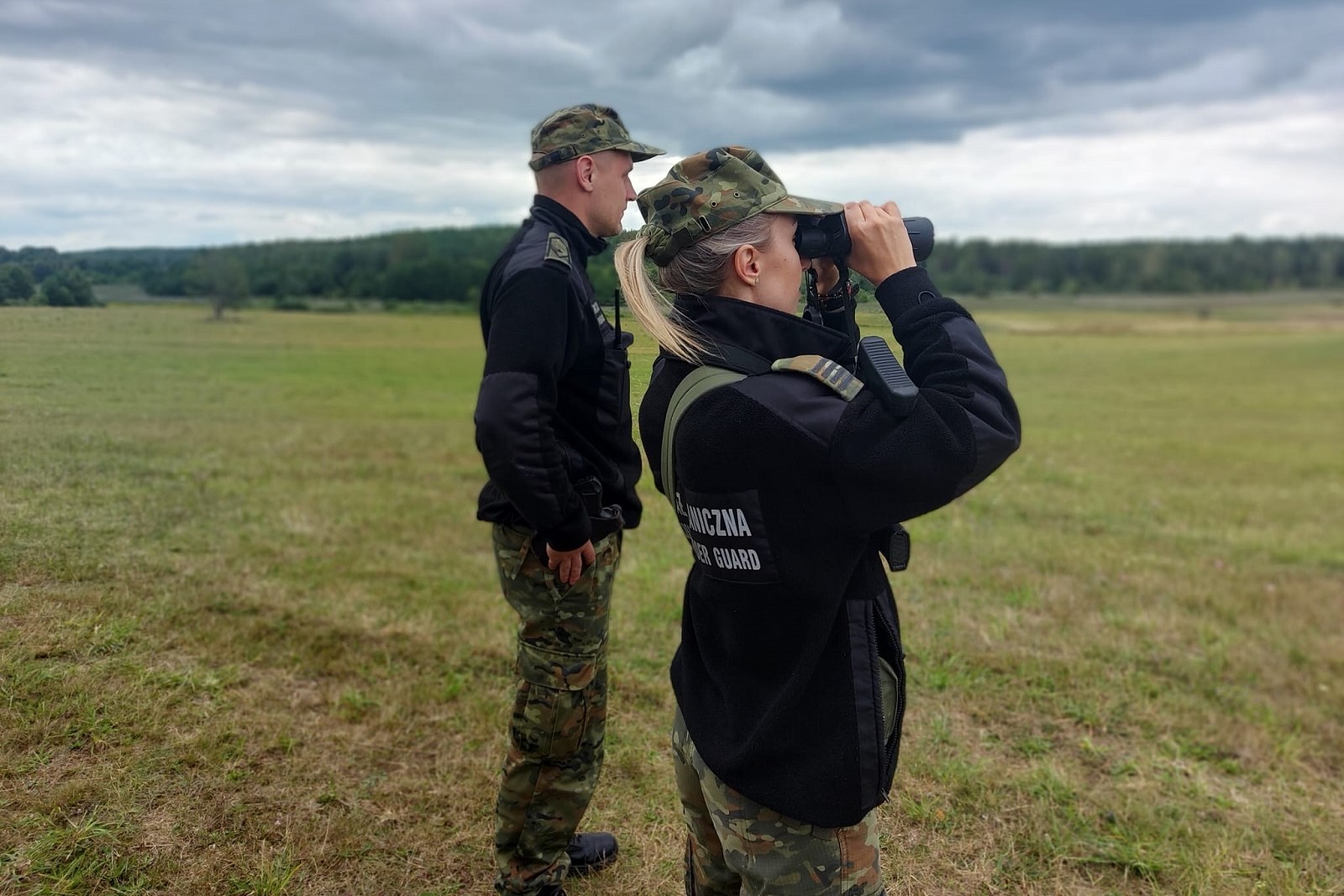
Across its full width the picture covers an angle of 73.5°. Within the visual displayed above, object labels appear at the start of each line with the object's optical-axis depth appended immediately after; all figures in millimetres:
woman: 1832
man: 2992
